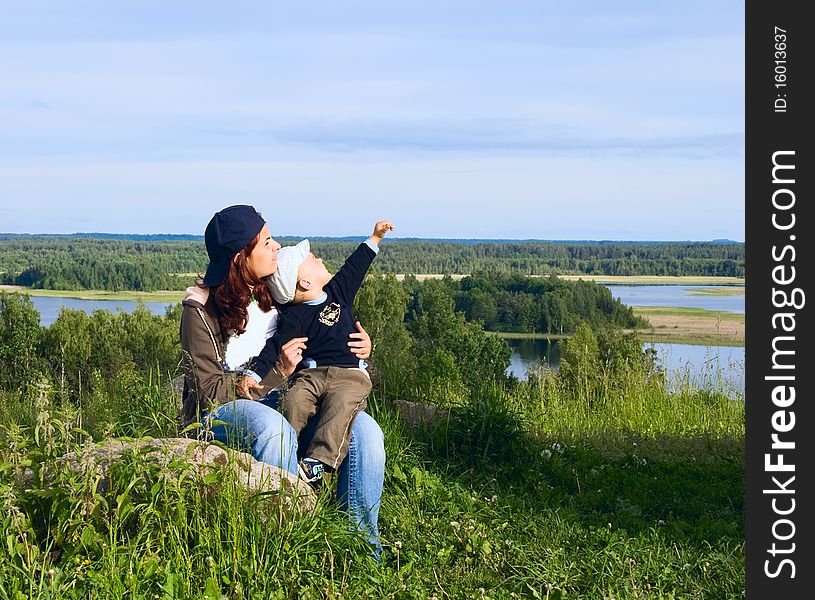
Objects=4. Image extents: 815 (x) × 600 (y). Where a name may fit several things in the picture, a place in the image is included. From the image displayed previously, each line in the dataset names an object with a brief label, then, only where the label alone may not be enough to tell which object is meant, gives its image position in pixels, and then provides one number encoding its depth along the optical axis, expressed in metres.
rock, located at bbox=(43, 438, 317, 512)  3.74
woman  4.11
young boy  4.26
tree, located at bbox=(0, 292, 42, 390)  28.31
